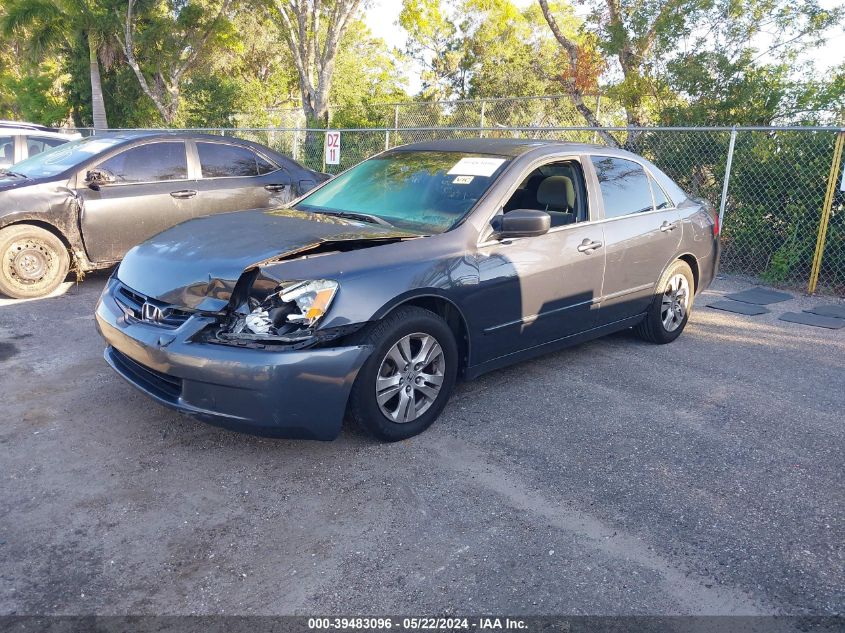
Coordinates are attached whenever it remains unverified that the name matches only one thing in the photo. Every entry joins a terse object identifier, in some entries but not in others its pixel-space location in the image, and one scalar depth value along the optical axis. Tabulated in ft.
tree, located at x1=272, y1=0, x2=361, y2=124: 61.31
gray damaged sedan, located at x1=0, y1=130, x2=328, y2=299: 22.17
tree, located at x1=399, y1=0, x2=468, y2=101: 111.86
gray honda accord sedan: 11.39
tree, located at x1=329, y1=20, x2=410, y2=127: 115.55
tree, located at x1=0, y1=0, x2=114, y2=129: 80.69
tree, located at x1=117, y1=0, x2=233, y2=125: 84.12
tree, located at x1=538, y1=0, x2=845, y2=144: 32.27
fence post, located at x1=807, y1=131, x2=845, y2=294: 26.11
